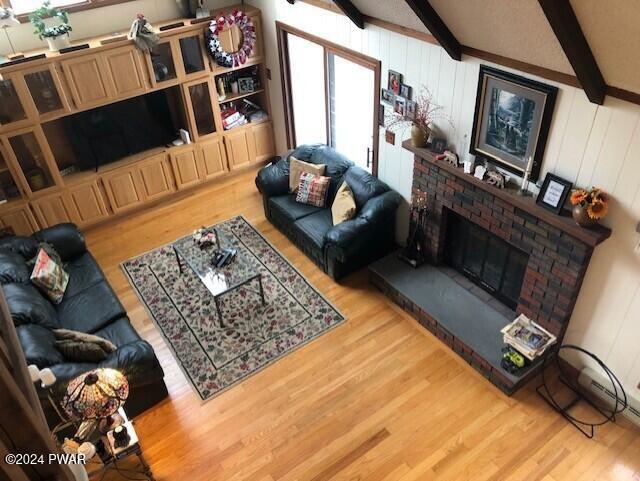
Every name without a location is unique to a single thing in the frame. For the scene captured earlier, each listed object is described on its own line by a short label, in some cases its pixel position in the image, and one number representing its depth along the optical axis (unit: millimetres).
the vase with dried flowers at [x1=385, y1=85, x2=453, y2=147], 4348
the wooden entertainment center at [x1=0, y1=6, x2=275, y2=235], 5172
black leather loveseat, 5016
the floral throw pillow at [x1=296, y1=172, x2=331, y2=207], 5609
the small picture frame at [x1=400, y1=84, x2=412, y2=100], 4516
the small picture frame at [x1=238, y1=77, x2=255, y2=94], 6559
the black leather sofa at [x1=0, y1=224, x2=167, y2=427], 3566
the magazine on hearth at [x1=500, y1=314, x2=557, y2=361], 3945
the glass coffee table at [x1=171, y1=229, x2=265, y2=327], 4664
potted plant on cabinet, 4996
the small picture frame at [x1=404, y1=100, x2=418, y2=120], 4488
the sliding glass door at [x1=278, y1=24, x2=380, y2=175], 5168
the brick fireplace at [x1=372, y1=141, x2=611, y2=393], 3637
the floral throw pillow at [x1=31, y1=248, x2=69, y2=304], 4414
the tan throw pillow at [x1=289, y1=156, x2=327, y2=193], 5684
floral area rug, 4457
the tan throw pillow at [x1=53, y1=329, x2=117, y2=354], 3789
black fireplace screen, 4363
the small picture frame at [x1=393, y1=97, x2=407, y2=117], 4598
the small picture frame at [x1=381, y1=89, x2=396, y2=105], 4715
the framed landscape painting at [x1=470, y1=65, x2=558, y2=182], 3502
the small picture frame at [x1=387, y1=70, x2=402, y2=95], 4570
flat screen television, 5691
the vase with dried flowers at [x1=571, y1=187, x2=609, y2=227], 3309
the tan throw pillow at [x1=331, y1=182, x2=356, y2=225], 5207
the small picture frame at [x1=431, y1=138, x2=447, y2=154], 4406
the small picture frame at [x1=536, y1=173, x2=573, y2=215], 3538
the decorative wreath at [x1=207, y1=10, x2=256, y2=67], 5789
